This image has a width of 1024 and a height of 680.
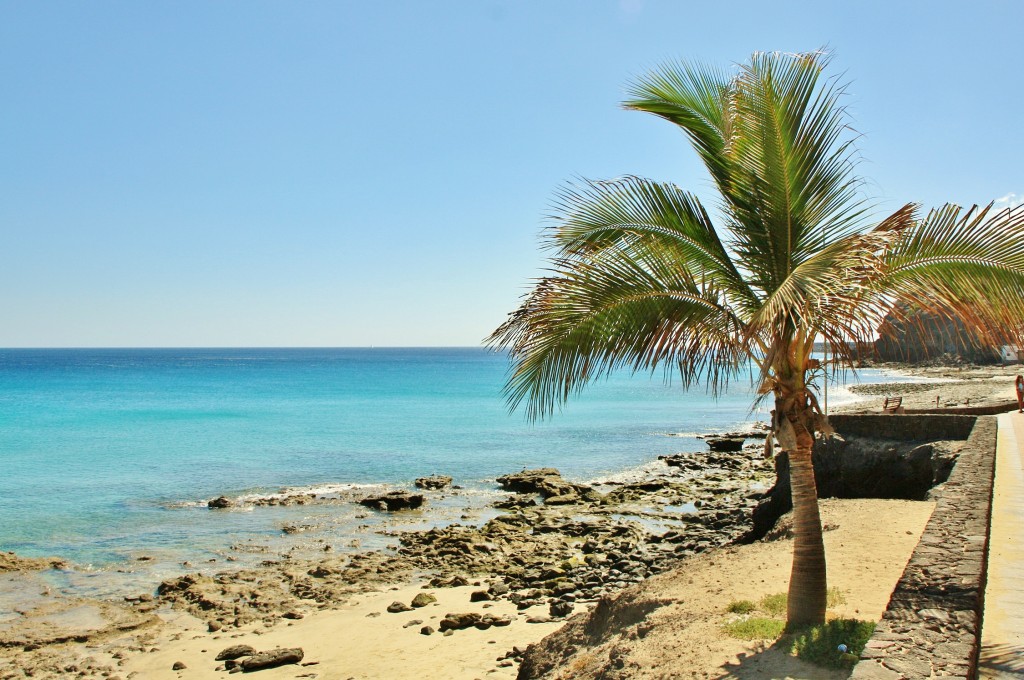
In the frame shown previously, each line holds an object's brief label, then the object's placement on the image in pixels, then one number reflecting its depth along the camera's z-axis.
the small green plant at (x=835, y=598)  7.63
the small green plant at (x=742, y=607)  8.05
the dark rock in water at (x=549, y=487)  21.45
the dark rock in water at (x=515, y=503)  20.47
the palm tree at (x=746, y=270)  6.01
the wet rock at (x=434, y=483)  24.00
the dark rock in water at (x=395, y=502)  20.64
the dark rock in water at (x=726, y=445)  32.69
